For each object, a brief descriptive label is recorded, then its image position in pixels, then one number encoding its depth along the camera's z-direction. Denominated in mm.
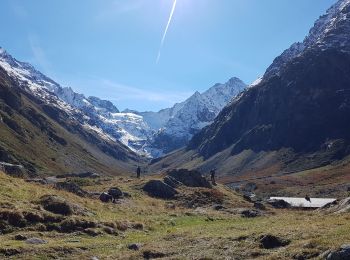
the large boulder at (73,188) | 57219
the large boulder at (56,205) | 36594
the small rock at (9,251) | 25531
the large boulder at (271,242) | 25953
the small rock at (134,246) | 29117
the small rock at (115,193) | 61338
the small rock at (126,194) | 63703
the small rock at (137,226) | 39053
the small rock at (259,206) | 71325
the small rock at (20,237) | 29227
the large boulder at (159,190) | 71688
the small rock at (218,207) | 62969
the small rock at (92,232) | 33481
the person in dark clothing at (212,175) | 95200
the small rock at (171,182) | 78000
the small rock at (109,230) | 34784
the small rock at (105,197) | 57909
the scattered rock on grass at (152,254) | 27203
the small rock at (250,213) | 55712
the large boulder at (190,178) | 86938
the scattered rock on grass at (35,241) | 28400
